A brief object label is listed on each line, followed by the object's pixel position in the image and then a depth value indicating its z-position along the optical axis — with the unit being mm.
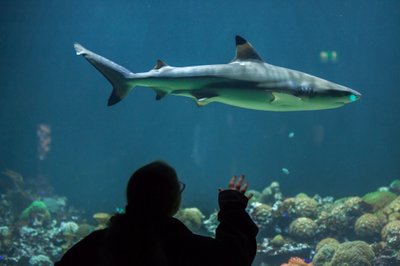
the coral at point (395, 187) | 13985
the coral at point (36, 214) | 13198
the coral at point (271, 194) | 13081
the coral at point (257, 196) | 13039
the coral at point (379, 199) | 10117
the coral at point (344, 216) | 9186
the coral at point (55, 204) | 18548
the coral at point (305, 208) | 9914
